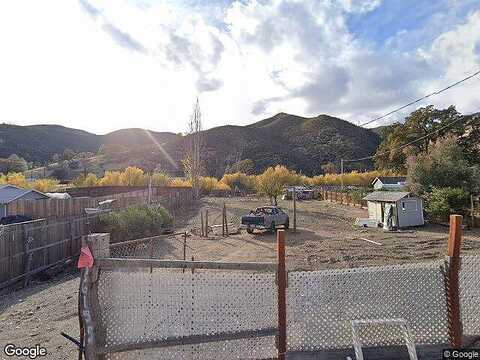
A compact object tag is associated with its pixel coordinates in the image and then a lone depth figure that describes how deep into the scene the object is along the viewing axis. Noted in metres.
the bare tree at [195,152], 57.42
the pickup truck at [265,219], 21.69
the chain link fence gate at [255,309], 4.10
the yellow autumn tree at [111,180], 60.51
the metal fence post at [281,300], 4.21
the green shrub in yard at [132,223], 17.80
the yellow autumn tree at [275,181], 44.59
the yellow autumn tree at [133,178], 60.22
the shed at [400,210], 24.36
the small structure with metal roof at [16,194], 22.63
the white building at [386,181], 49.51
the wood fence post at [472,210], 23.51
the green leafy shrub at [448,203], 24.53
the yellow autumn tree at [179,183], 63.25
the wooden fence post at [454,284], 4.20
